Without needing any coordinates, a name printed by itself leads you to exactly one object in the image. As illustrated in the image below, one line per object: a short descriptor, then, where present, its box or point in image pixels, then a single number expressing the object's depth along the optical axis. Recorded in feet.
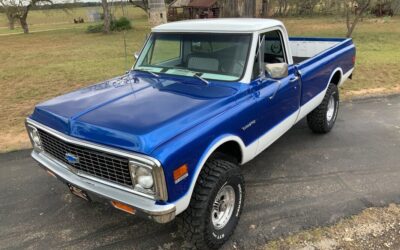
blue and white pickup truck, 8.58
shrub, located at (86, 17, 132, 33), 91.76
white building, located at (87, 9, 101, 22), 160.25
